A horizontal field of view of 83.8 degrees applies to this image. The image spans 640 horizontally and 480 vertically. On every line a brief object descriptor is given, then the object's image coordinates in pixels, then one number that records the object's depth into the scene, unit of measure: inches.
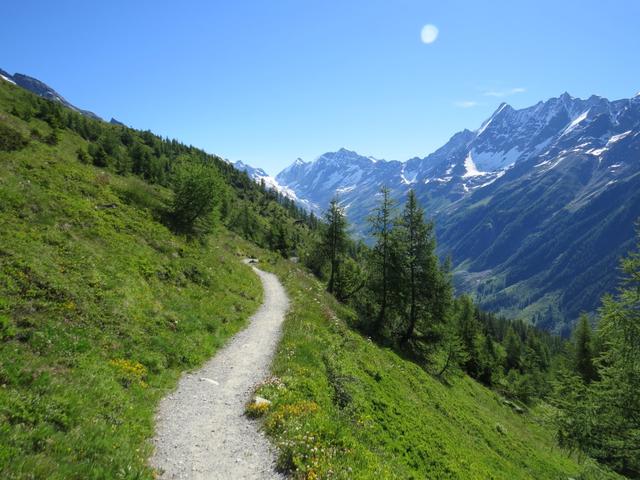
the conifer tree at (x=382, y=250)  1562.5
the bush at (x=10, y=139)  1066.6
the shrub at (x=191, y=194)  1385.3
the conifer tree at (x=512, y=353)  4171.8
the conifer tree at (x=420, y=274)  1525.6
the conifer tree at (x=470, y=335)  2591.0
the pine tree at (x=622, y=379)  745.0
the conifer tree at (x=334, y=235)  1935.0
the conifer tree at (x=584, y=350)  2278.5
